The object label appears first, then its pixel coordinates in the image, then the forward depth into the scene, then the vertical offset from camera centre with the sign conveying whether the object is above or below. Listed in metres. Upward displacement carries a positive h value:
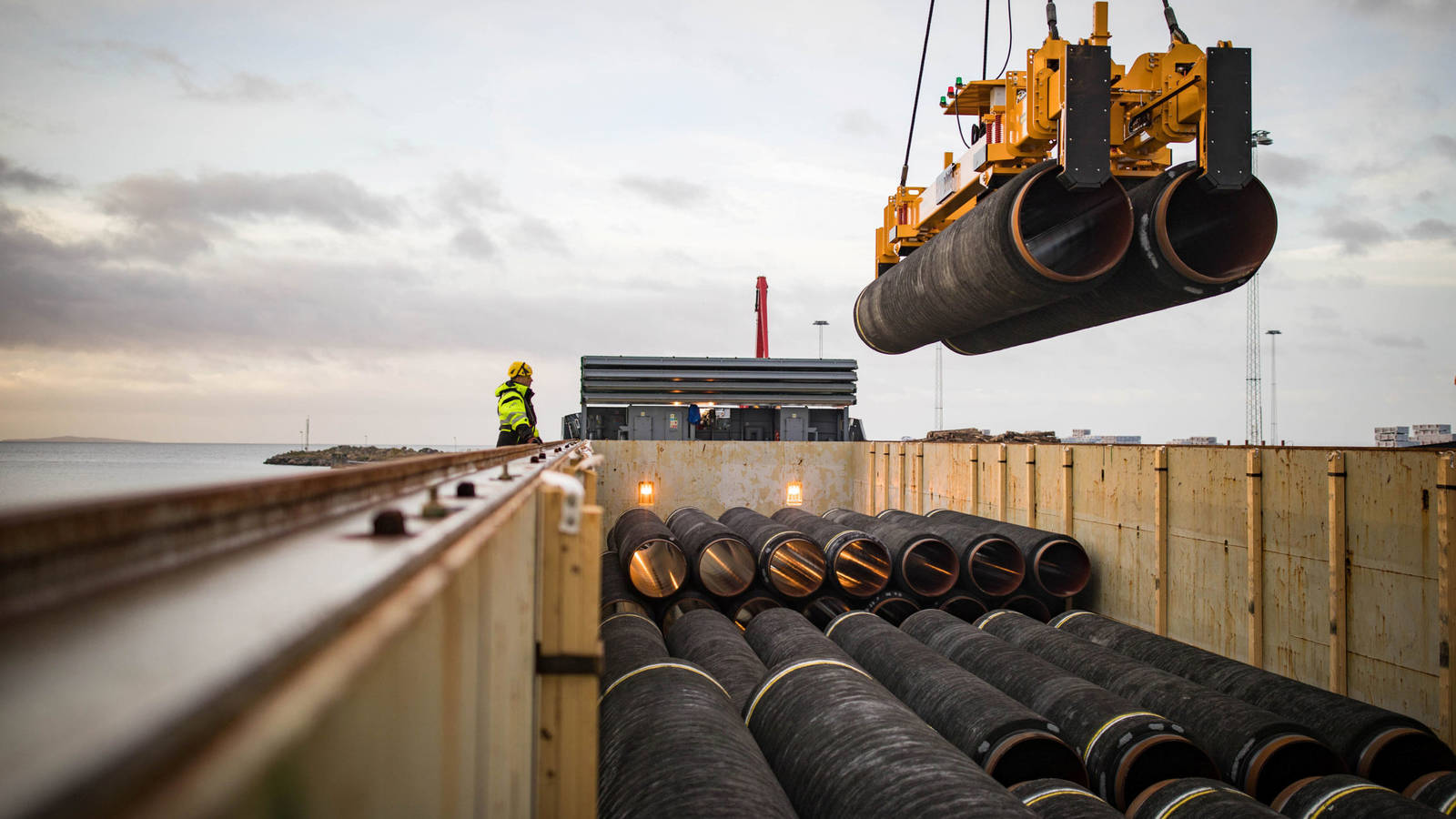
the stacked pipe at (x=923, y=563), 9.45 -1.53
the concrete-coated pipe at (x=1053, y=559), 8.82 -1.38
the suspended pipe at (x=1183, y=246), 6.56 +1.69
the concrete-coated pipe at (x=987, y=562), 9.16 -1.47
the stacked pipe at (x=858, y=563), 9.52 -1.55
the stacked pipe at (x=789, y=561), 9.56 -1.55
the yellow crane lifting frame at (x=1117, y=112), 6.10 +2.82
